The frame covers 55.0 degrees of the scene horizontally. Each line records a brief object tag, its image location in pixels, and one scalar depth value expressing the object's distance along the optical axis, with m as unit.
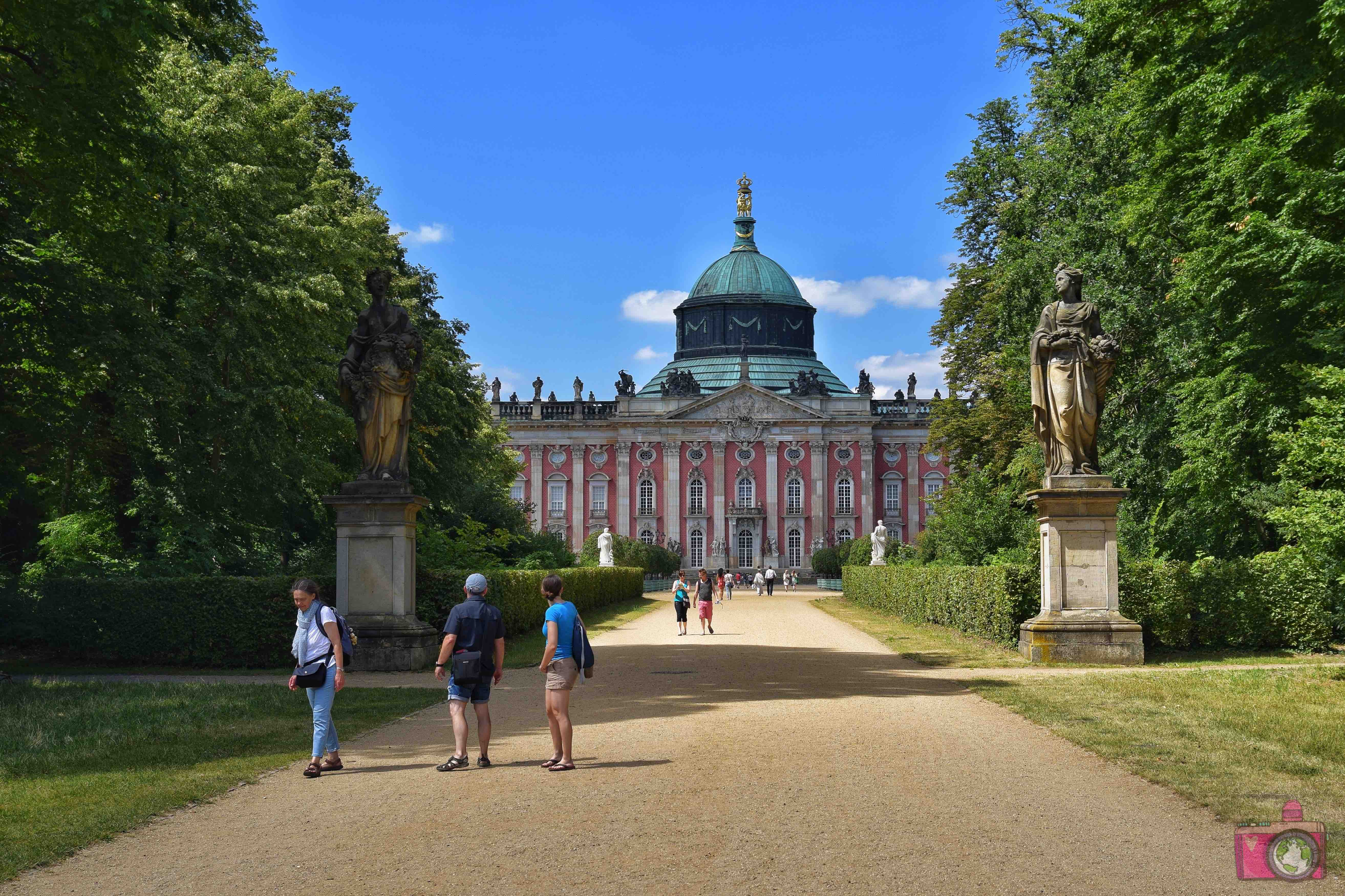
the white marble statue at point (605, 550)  52.72
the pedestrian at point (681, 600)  26.44
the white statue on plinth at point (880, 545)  54.62
